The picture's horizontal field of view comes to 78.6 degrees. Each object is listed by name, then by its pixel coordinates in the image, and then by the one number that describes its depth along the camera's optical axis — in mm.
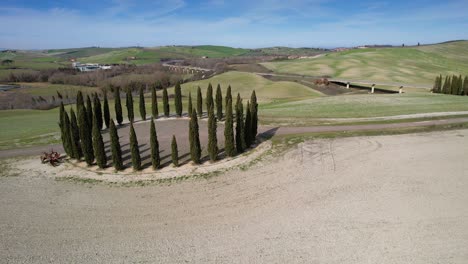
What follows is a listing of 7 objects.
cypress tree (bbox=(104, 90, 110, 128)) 38356
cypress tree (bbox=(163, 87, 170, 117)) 43344
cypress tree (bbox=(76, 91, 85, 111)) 31772
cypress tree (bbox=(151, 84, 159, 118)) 42062
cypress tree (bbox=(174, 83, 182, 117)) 42269
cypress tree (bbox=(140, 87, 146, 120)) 41206
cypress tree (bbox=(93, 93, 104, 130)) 36100
